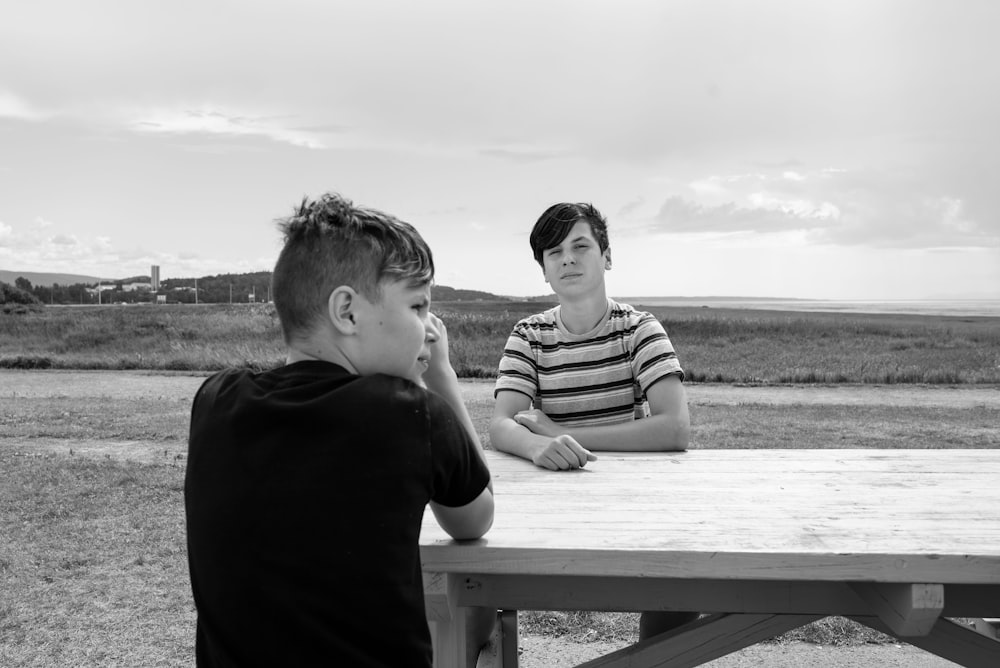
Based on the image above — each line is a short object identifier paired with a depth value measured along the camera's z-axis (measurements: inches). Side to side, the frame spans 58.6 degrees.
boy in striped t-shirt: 126.4
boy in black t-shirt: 54.5
